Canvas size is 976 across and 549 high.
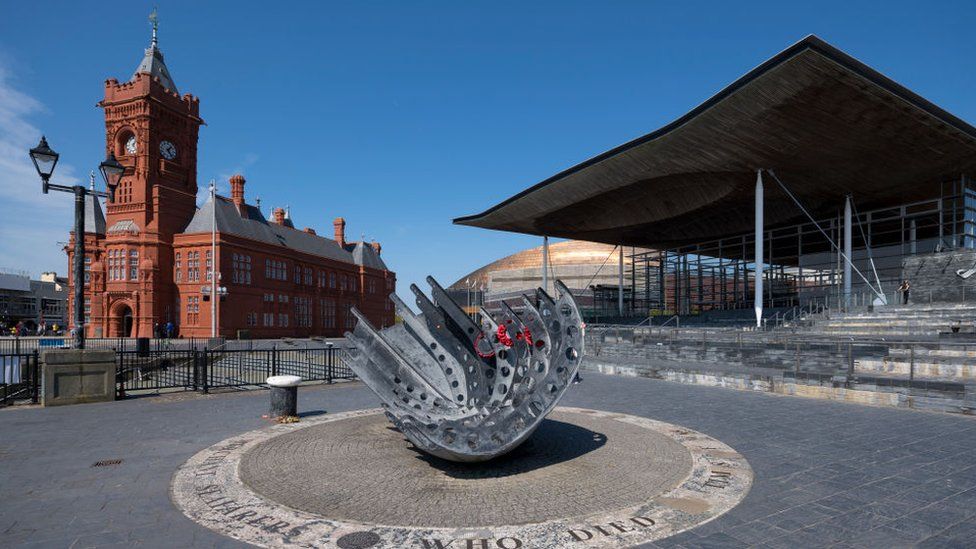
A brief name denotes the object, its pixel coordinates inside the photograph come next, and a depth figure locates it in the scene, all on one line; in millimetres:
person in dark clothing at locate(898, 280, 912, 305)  28684
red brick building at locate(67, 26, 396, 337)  47094
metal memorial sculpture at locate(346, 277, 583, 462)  6863
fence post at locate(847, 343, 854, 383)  13317
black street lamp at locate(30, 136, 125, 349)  11703
